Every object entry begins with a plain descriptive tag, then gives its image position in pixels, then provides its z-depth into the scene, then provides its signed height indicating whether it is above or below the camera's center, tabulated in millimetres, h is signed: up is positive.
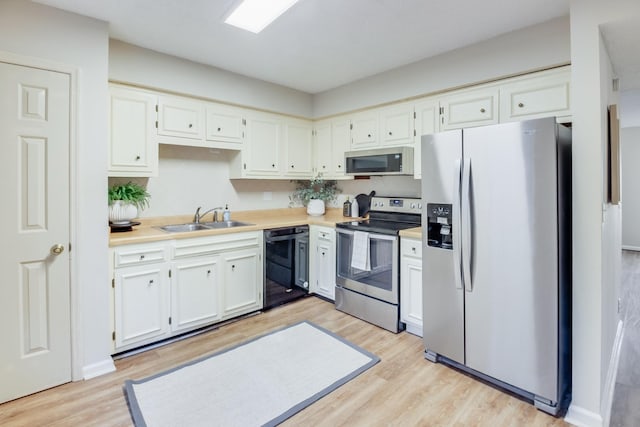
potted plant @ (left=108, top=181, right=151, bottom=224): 2783 +97
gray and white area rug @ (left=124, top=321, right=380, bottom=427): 1942 -1142
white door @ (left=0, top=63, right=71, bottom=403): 2047 -106
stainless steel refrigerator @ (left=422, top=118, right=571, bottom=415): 1924 -260
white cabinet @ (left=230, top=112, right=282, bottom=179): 3699 +719
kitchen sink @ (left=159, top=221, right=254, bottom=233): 3291 -131
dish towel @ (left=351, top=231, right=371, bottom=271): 3197 -380
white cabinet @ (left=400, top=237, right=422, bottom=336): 2854 -618
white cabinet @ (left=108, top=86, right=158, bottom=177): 2736 +678
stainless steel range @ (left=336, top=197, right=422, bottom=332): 3031 -498
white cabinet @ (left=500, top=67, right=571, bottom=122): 2383 +868
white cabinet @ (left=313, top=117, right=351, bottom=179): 3984 +835
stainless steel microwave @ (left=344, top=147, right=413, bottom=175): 3258 +533
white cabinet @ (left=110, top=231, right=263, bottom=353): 2576 -620
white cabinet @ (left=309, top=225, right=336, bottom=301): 3645 -543
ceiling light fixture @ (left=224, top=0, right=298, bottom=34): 2164 +1371
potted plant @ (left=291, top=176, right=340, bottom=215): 4219 +264
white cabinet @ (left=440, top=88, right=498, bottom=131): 2740 +889
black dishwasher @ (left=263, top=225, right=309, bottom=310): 3484 -564
